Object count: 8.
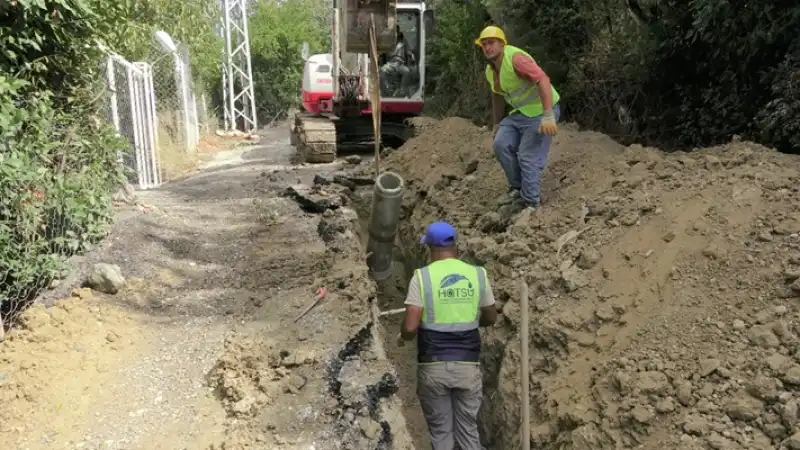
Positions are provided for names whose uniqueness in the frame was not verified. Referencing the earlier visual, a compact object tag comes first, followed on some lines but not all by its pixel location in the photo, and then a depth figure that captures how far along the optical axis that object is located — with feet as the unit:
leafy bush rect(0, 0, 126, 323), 14.48
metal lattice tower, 77.71
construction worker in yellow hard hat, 17.44
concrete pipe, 20.95
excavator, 40.63
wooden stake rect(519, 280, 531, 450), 11.51
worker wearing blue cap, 13.10
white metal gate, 31.22
